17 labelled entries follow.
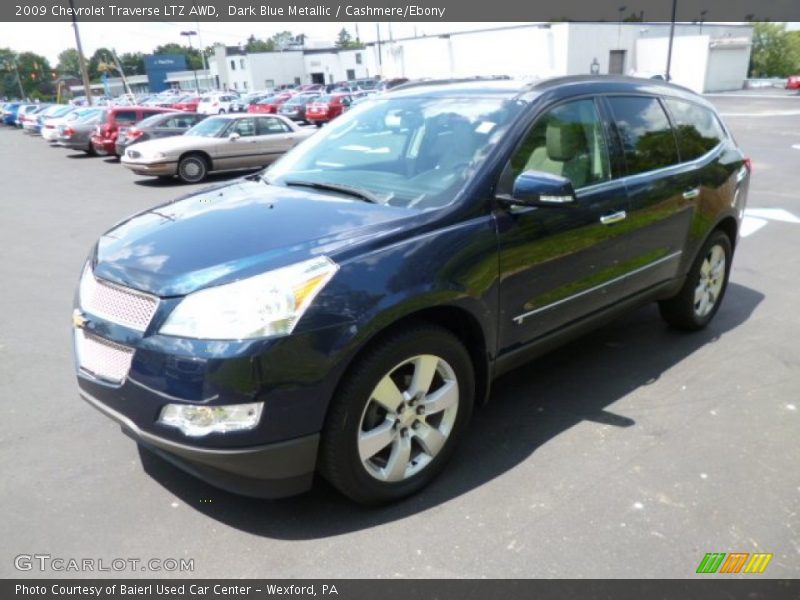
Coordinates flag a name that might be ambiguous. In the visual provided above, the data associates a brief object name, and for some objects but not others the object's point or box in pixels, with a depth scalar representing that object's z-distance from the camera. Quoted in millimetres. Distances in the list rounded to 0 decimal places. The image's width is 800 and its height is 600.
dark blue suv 2418
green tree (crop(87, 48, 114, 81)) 119812
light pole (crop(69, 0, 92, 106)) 33250
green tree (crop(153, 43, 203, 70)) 114938
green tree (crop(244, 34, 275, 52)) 141125
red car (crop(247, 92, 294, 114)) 33797
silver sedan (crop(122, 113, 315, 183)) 13797
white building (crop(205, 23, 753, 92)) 51062
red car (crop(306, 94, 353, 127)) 27922
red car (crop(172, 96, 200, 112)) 38222
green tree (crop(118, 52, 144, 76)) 133375
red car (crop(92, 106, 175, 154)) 18562
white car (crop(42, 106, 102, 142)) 22812
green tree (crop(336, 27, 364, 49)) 160500
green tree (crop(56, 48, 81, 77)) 144875
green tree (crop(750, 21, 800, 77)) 71062
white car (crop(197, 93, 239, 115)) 38631
